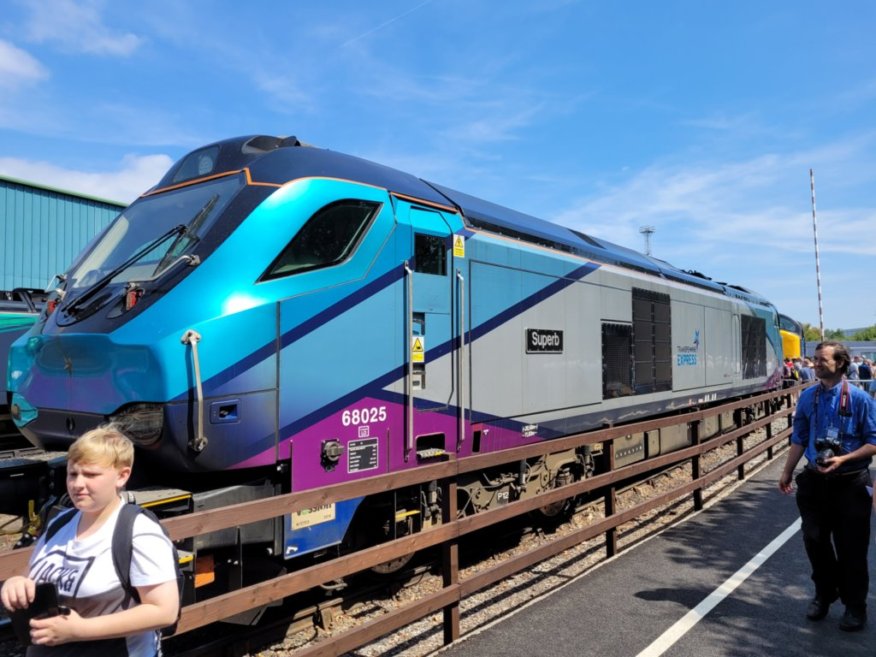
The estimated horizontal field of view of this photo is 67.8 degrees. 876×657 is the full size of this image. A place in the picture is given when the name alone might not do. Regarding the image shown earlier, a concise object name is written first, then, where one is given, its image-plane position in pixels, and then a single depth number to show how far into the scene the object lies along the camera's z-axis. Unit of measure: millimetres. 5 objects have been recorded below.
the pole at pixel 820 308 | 27234
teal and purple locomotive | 3736
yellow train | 23428
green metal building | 15224
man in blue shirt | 4320
